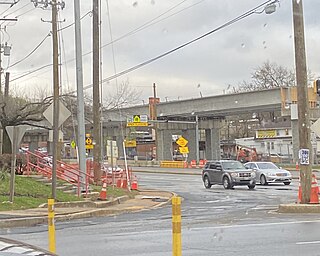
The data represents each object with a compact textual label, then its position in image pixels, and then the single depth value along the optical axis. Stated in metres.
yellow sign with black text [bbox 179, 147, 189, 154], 66.03
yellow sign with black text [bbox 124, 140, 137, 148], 89.20
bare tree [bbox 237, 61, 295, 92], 93.75
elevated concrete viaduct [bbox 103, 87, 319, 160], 61.36
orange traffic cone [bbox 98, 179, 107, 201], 23.50
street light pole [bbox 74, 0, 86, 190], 24.77
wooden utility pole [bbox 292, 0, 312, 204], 19.23
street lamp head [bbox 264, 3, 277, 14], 21.38
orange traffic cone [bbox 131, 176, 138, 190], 32.34
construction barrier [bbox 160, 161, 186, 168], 71.40
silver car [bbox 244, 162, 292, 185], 37.41
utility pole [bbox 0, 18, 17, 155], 50.69
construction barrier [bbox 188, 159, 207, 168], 69.38
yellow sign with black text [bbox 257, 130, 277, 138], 93.32
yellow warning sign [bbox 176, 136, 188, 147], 64.62
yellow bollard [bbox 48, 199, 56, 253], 10.14
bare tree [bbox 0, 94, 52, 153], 34.95
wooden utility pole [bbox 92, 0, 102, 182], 28.61
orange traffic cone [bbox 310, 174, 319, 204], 19.66
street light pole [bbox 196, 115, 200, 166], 73.09
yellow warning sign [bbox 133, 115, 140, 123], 66.31
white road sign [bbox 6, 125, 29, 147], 19.56
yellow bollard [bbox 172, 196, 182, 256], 7.45
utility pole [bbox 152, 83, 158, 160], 75.74
